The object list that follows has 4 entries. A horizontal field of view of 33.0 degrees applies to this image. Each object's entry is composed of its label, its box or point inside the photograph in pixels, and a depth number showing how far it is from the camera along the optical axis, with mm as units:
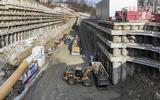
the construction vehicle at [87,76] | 26188
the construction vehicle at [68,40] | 57400
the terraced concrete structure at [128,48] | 26734
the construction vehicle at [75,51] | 45000
